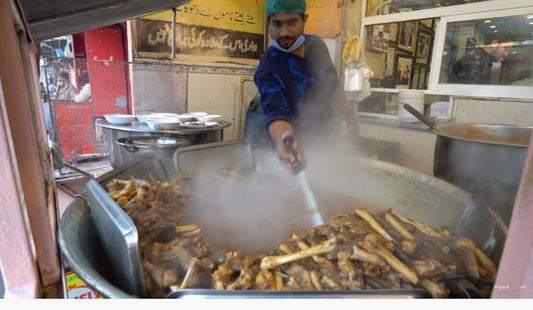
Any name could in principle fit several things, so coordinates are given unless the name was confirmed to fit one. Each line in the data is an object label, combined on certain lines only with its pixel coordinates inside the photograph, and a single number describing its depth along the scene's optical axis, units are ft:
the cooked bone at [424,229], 4.24
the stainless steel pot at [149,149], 7.84
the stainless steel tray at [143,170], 5.68
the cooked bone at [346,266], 3.41
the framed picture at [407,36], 15.11
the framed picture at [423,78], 14.85
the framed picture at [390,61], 16.17
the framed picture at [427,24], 14.30
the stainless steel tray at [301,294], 2.63
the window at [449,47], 11.87
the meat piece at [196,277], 3.39
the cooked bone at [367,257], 3.51
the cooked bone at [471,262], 3.53
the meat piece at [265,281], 3.40
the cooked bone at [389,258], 3.40
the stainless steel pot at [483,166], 5.07
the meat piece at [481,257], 3.59
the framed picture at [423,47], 14.85
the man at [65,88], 11.95
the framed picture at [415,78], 15.35
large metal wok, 3.71
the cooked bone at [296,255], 3.71
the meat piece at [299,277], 3.42
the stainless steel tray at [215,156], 6.88
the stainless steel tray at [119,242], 3.08
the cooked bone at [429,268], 3.47
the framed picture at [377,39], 15.92
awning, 4.51
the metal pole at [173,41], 10.68
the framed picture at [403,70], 15.81
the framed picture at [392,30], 15.65
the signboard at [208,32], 14.61
